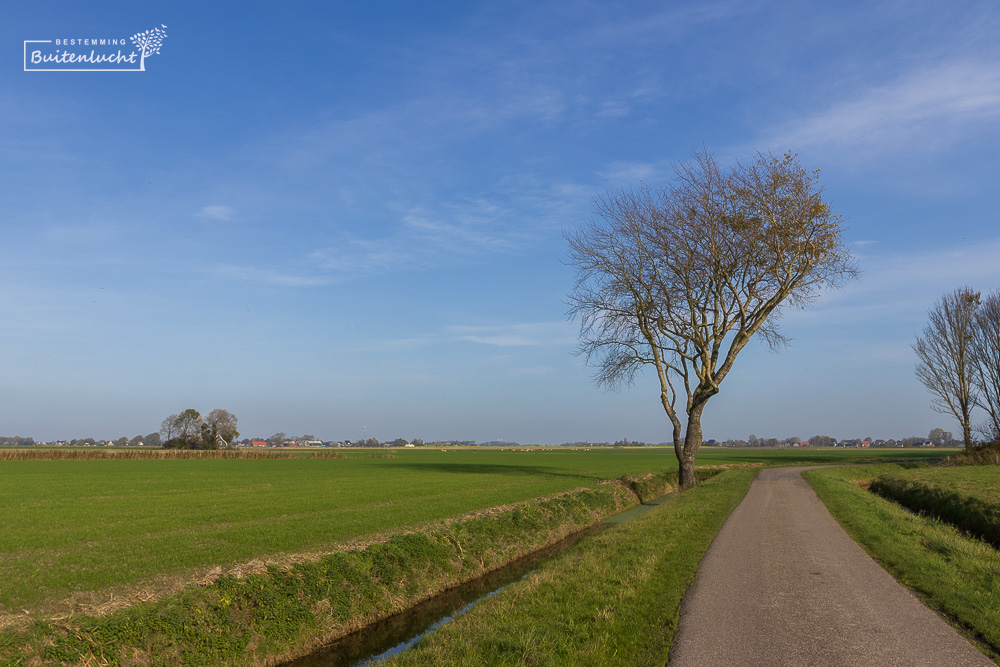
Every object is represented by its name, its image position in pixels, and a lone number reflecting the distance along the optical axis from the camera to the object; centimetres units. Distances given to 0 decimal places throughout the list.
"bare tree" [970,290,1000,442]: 7069
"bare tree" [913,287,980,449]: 7300
